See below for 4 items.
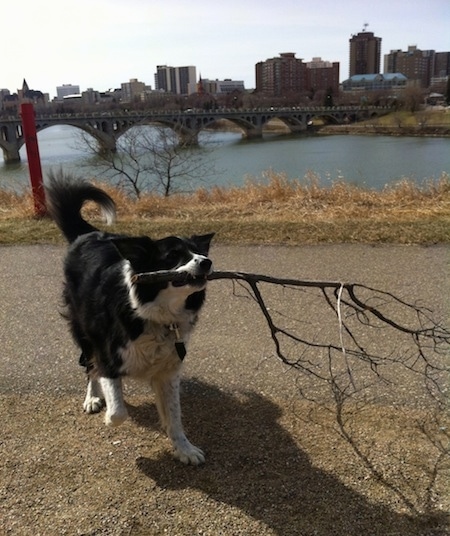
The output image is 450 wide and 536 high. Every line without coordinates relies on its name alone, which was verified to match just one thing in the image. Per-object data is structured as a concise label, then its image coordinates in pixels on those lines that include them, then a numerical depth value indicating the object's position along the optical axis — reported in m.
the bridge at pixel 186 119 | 43.22
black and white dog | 2.34
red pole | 8.00
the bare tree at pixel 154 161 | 13.98
